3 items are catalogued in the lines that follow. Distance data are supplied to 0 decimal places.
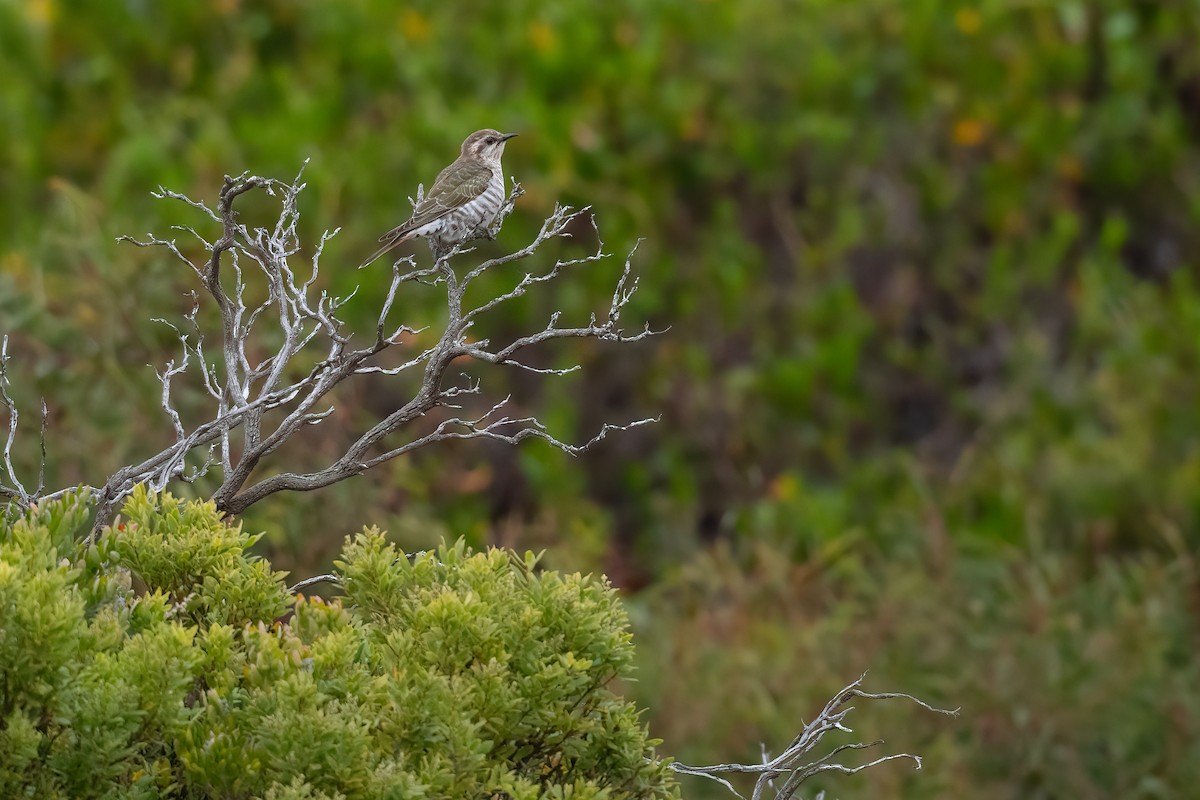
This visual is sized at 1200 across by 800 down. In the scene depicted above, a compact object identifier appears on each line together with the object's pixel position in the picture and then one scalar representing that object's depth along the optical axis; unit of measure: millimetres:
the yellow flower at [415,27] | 28609
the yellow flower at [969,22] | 28141
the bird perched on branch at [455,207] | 13125
